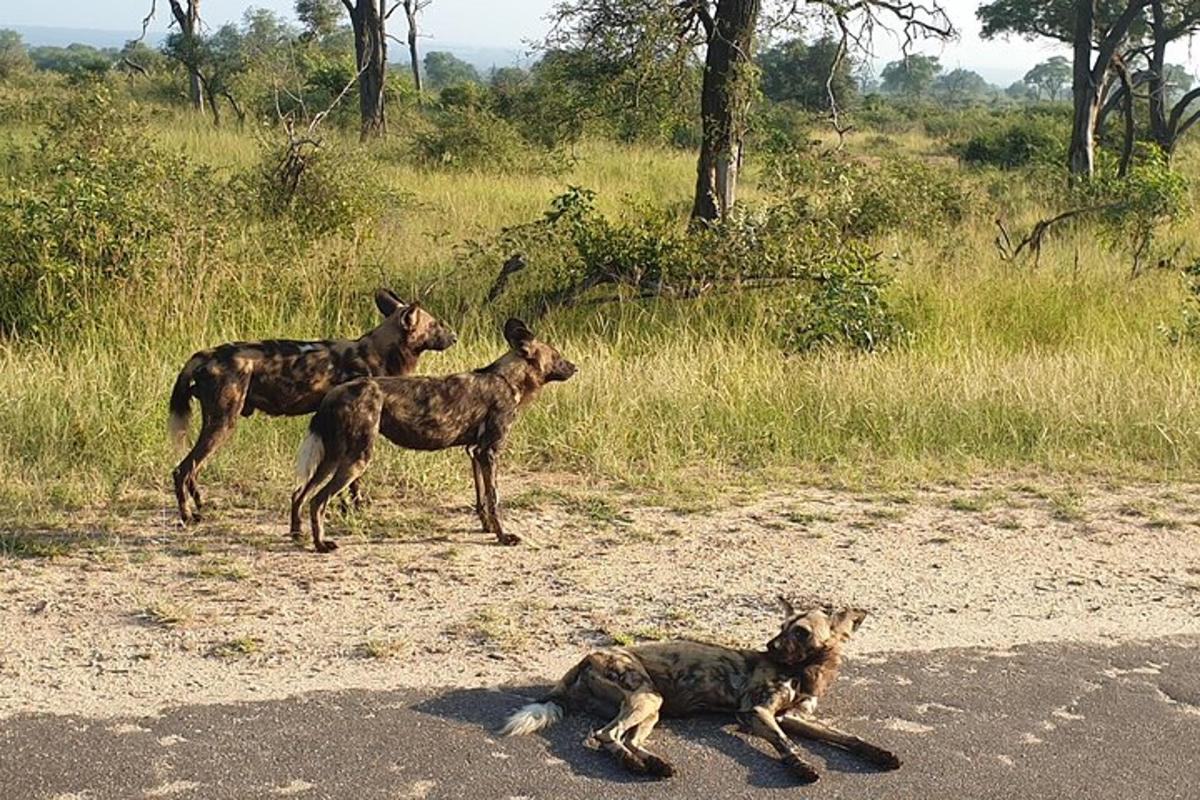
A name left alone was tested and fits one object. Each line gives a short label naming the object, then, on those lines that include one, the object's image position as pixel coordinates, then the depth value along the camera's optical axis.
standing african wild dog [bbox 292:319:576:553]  5.67
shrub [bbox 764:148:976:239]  12.09
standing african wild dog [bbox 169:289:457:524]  6.13
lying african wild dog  3.88
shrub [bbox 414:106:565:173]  19.20
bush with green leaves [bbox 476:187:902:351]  11.14
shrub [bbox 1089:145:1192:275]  14.84
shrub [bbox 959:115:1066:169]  27.81
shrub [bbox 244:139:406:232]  12.45
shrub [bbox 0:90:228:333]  9.35
